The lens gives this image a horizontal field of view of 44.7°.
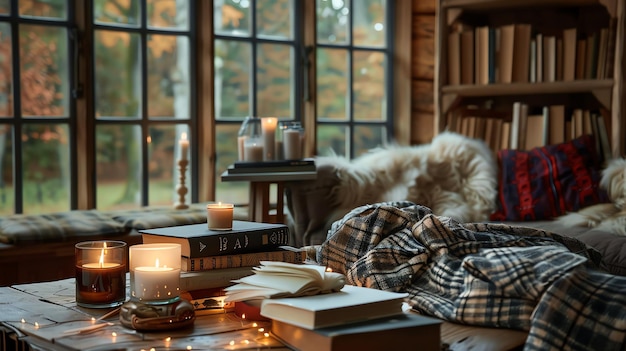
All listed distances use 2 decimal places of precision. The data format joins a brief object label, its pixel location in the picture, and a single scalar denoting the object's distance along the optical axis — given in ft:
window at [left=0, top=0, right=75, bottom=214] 10.09
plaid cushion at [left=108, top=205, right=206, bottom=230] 9.87
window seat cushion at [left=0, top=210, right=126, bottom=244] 8.95
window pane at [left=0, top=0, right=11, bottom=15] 10.05
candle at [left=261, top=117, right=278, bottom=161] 10.22
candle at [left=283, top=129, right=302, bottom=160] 10.25
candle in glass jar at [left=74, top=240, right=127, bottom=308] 4.67
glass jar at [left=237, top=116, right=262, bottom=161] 10.32
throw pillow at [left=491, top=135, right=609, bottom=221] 10.38
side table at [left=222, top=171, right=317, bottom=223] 9.84
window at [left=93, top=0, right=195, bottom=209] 10.85
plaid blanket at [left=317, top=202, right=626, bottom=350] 3.90
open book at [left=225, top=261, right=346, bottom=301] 4.18
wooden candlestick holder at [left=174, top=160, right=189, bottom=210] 10.85
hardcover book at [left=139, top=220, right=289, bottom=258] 4.85
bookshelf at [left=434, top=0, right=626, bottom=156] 11.07
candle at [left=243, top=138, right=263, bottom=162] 10.16
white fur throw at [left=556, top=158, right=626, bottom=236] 9.33
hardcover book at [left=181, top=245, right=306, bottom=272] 4.84
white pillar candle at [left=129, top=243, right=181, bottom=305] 4.29
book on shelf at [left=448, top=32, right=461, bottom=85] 12.52
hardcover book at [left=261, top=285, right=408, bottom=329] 3.84
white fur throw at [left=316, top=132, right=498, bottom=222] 10.50
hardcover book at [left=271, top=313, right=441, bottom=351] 3.71
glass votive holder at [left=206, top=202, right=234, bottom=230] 5.13
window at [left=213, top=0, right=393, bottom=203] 11.91
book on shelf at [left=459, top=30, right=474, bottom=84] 12.48
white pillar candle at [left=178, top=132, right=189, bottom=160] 10.64
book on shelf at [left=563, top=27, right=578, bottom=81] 11.48
